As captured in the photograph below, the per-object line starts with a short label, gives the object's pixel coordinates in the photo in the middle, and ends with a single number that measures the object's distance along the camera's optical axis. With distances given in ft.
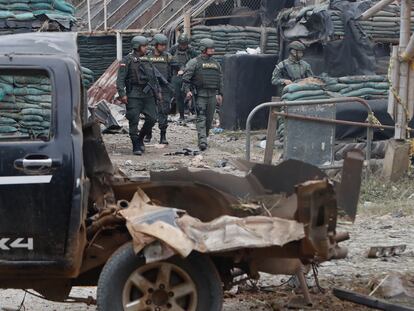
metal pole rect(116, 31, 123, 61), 88.53
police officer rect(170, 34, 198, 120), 69.11
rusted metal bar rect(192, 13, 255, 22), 83.20
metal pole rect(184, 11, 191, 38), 81.15
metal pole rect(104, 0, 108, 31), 88.74
